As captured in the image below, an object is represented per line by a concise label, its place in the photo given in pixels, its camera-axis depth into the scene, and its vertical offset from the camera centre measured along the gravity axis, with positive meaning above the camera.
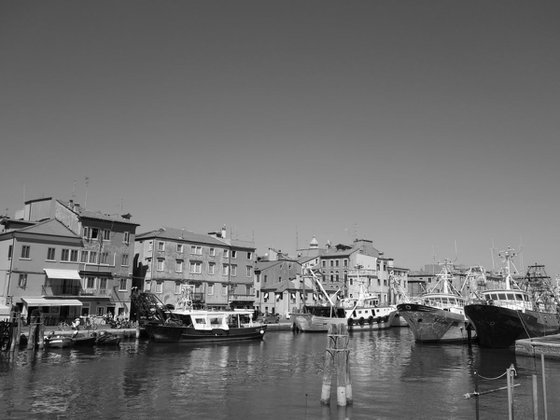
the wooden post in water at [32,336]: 46.56 -3.45
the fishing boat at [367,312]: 86.20 -1.03
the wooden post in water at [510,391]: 19.12 -2.97
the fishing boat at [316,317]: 78.69 -1.87
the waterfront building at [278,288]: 96.88 +2.87
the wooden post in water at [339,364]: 26.05 -2.89
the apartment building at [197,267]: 77.19 +5.36
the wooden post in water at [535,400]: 18.88 -3.28
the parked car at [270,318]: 84.88 -2.42
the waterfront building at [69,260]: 59.28 +4.71
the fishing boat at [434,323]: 63.81 -1.86
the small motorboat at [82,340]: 49.44 -3.91
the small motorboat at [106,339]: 50.88 -3.87
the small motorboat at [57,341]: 47.53 -3.92
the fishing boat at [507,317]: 55.66 -0.83
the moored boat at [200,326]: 56.84 -2.73
